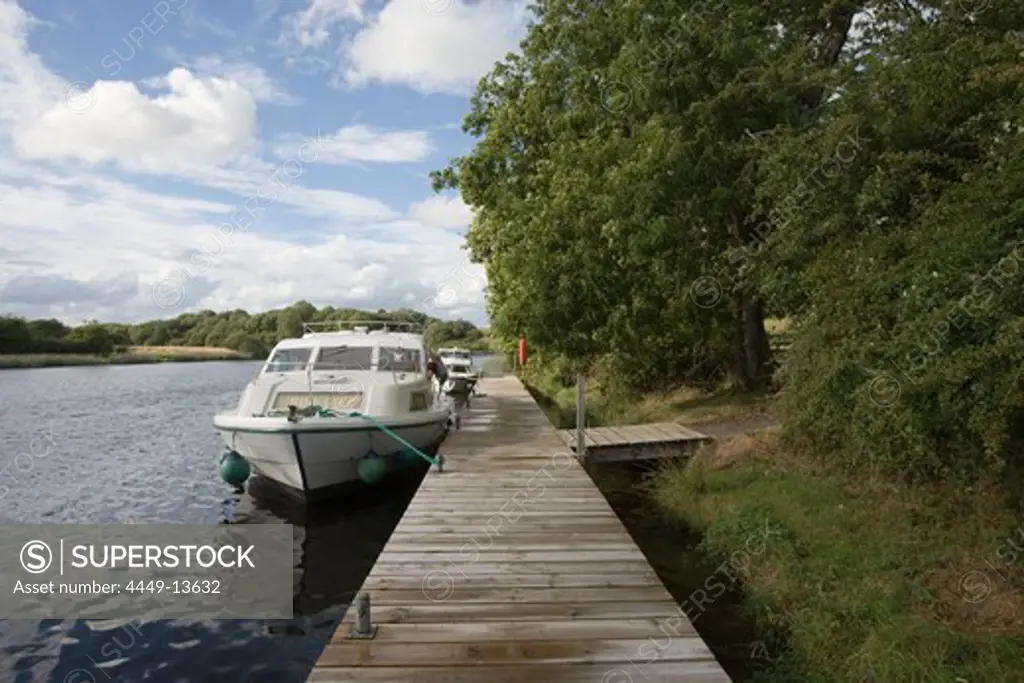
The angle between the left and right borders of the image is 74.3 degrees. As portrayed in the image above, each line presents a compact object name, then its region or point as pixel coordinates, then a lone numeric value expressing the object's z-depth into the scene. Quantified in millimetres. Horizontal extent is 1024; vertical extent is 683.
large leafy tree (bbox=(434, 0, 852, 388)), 12445
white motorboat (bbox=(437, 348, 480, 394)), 21172
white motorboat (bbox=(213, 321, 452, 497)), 11243
